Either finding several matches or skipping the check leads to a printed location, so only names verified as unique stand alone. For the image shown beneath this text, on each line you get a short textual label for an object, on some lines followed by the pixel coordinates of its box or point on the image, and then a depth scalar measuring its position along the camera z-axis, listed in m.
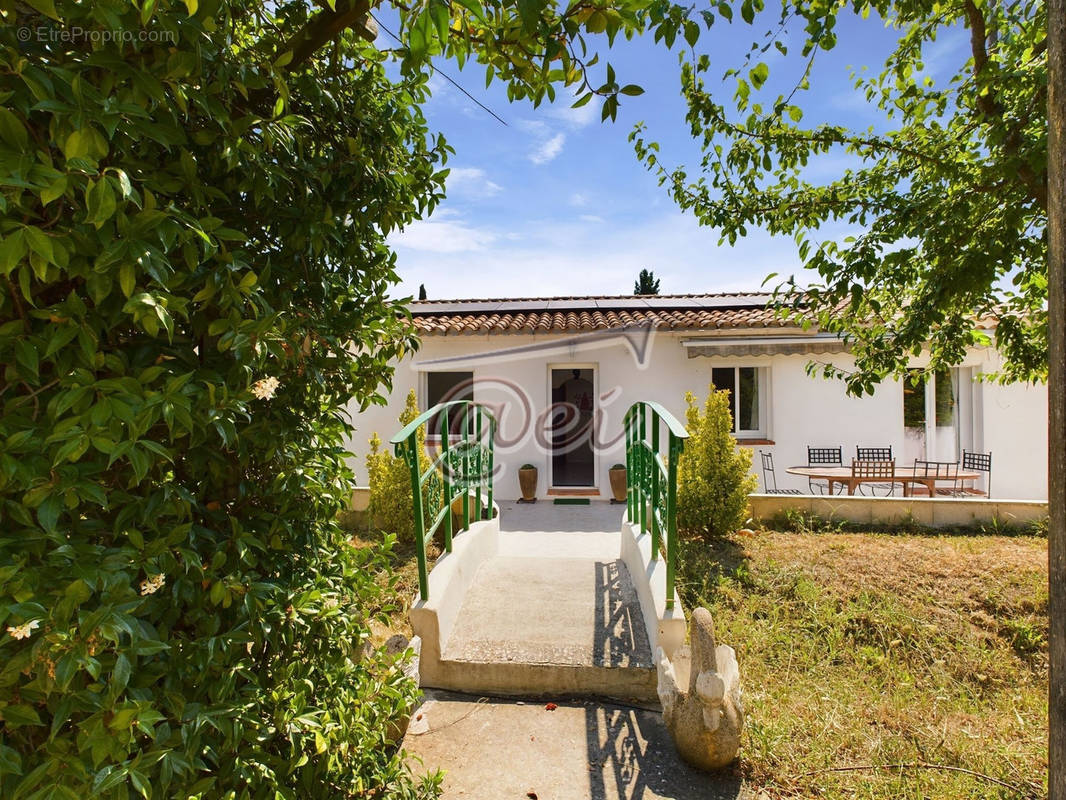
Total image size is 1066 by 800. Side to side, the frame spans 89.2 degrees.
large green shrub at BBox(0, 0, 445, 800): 1.06
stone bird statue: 2.66
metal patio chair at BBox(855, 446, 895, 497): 9.31
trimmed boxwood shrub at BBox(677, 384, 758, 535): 6.12
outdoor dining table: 7.96
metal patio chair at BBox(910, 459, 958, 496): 8.17
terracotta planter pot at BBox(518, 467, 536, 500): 9.37
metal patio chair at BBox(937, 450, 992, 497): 9.02
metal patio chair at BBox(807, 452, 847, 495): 9.42
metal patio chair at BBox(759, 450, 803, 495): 9.38
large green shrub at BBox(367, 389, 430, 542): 6.42
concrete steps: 3.34
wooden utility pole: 1.21
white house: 9.52
